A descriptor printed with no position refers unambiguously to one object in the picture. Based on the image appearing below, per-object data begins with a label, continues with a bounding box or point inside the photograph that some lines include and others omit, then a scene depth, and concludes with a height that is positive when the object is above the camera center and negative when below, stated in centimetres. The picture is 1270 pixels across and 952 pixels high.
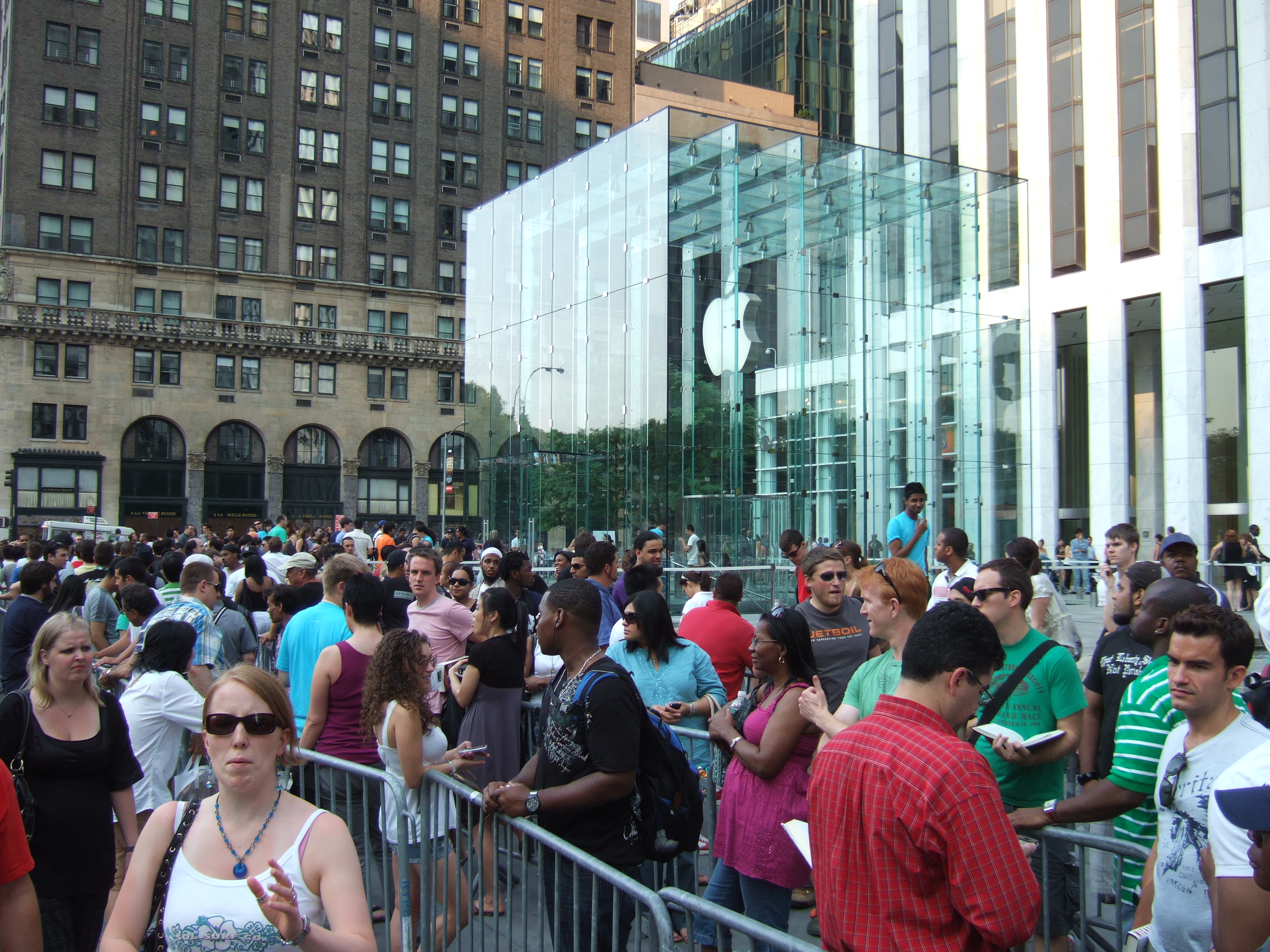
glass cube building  2147 +348
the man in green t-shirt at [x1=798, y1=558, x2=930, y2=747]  470 -57
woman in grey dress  620 -113
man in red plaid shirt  261 -86
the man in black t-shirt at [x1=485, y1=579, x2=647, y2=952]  391 -103
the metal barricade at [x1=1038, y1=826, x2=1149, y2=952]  373 -146
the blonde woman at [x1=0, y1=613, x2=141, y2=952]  452 -124
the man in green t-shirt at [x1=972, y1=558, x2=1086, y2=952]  438 -96
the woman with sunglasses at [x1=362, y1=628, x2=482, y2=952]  508 -124
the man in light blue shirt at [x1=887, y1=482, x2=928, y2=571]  1077 -31
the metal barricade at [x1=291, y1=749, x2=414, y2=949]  480 -170
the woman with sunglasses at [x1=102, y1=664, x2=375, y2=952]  298 -106
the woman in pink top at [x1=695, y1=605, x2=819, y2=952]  449 -126
